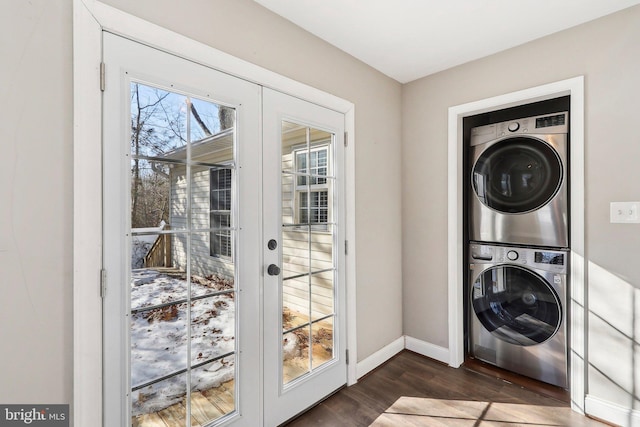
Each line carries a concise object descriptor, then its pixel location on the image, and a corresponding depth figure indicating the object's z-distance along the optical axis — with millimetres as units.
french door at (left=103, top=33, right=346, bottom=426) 1286
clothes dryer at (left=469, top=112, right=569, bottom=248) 2146
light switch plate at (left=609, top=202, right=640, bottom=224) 1802
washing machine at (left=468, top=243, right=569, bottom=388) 2176
